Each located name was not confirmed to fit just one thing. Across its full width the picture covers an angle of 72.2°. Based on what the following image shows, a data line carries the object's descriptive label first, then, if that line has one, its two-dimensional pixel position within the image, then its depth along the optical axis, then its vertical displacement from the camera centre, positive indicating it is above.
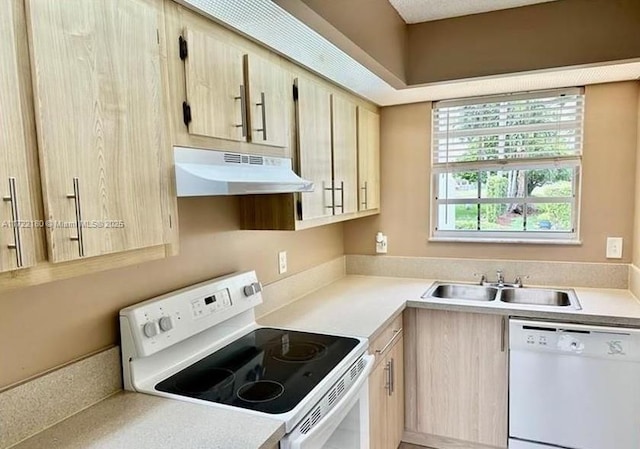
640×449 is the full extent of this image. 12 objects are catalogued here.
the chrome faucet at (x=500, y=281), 2.87 -0.64
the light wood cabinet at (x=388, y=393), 2.13 -1.09
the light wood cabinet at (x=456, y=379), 2.48 -1.12
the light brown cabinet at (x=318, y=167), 2.03 +0.12
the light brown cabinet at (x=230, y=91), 1.42 +0.37
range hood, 1.36 +0.06
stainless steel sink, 2.69 -0.69
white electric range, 1.41 -0.66
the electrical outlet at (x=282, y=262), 2.46 -0.41
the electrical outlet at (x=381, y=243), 3.24 -0.41
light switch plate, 2.67 -0.40
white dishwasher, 2.21 -1.06
